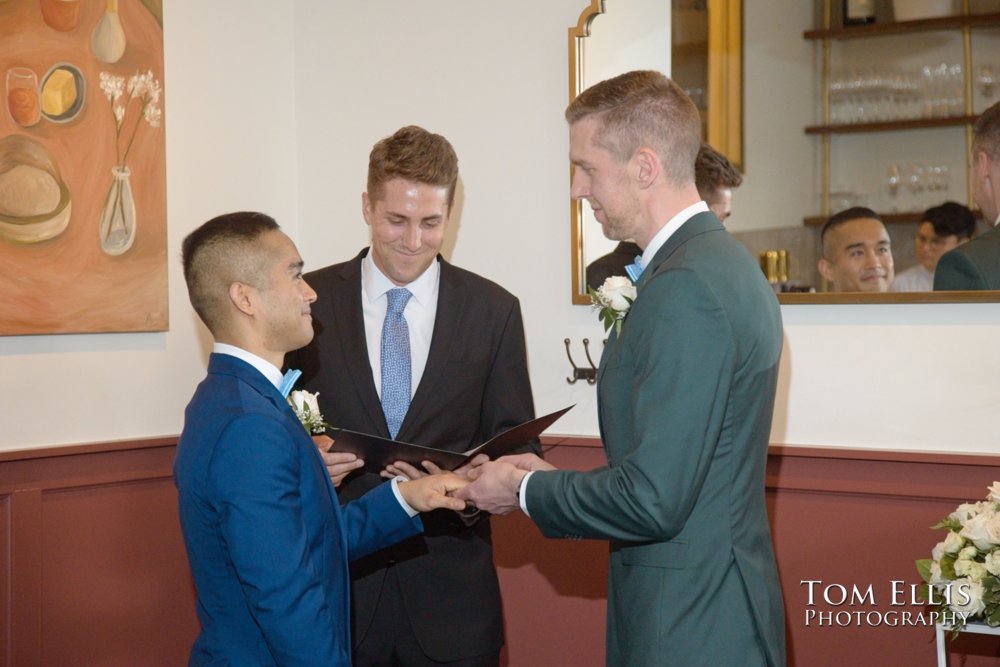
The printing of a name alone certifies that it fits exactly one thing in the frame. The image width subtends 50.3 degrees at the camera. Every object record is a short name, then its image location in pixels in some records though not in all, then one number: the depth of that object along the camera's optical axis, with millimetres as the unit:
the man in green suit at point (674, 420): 1953
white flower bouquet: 2766
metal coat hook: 3921
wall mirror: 3656
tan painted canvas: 3422
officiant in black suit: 2834
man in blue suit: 2008
